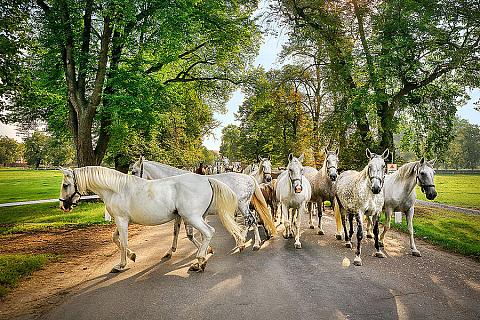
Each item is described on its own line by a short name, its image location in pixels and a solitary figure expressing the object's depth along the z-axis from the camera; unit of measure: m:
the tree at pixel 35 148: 81.81
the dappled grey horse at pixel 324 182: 9.61
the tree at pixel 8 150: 83.94
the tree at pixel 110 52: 13.58
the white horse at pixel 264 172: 11.04
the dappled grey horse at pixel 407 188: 7.67
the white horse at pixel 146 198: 6.40
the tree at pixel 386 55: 11.08
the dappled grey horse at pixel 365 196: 6.88
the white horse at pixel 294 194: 8.41
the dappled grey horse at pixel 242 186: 8.24
